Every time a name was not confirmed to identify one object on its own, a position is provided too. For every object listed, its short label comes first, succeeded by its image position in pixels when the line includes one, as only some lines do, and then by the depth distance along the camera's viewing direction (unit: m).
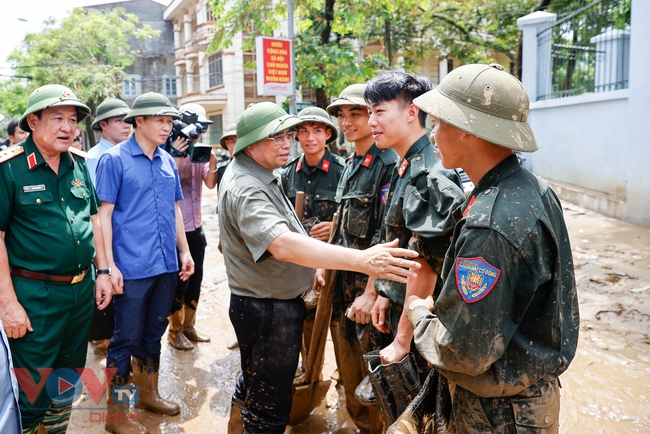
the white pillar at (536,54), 10.66
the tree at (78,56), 22.20
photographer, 4.56
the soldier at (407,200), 2.16
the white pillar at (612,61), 8.23
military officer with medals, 2.70
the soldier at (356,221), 3.07
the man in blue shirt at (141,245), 3.38
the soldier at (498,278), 1.50
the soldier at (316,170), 3.94
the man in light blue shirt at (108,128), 4.29
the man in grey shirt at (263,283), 2.64
